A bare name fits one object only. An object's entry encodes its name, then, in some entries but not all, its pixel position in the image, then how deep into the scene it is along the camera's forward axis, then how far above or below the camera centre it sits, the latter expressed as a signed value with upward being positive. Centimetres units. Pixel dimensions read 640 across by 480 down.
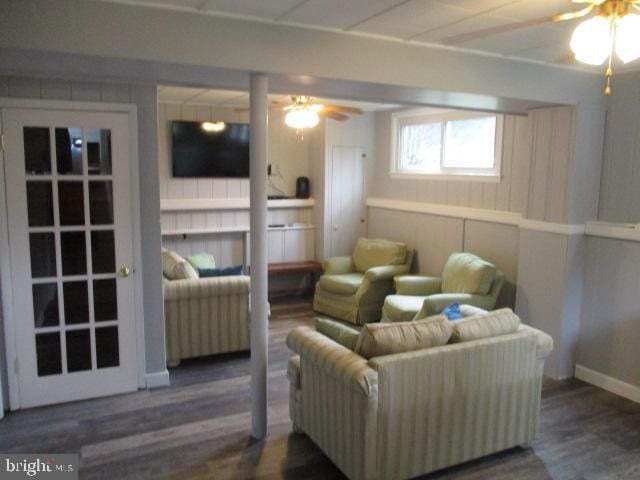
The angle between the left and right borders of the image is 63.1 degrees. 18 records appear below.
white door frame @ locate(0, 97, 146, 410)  349 -48
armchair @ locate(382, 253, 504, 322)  453 -101
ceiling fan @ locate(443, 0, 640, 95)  191 +57
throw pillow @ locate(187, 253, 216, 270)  529 -86
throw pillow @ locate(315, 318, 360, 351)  294 -88
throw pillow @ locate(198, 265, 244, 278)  490 -88
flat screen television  626 +36
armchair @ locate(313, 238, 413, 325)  578 -114
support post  309 -46
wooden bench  658 -114
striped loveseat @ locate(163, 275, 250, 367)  445 -120
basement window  524 +41
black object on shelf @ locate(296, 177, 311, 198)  699 -10
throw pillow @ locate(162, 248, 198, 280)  462 -82
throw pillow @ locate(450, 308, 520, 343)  291 -82
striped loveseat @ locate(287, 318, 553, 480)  261 -118
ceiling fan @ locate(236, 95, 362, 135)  468 +65
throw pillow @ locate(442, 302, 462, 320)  331 -84
